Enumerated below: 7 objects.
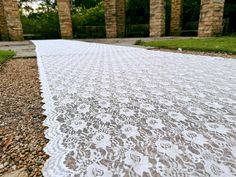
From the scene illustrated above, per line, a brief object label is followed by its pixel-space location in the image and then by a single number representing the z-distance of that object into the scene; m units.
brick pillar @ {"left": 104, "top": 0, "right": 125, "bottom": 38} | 11.52
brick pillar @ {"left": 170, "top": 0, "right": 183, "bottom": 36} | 11.25
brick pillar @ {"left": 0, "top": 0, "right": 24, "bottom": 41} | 10.74
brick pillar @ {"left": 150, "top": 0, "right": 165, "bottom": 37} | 9.77
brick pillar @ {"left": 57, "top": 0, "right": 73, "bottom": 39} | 11.55
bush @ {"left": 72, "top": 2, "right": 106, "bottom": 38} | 13.12
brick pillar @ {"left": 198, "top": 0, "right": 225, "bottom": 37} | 7.62
